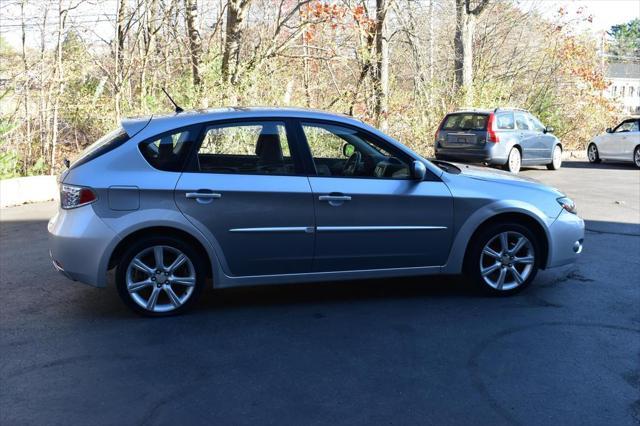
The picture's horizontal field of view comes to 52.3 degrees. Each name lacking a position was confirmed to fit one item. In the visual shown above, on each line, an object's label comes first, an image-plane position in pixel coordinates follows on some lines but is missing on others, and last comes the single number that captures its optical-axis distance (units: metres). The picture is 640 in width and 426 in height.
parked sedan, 18.91
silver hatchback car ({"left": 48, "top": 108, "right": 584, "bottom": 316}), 5.09
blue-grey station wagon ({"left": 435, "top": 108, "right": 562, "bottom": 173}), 15.70
